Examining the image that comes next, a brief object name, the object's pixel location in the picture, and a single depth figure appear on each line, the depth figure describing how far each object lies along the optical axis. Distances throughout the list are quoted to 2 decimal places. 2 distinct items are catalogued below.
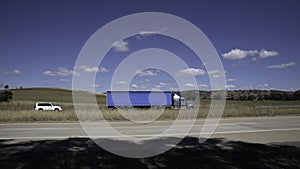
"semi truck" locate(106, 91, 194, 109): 42.53
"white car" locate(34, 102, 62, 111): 35.28
